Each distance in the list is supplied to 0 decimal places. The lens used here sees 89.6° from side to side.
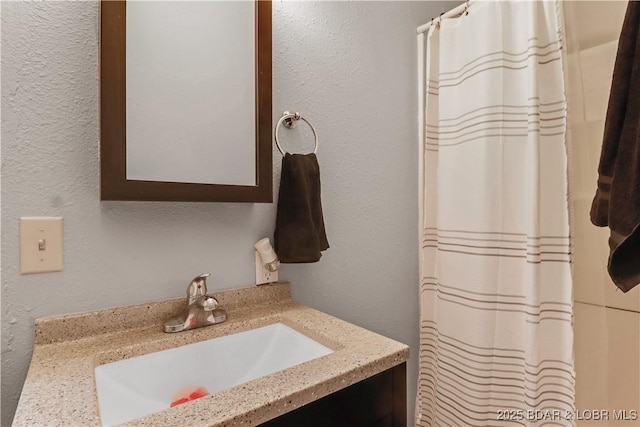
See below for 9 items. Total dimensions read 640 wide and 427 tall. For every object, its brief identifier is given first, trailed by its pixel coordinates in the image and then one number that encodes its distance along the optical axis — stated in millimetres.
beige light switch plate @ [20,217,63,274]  653
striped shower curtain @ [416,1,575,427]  958
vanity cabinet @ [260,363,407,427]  528
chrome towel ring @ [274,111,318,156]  982
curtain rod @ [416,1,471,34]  1173
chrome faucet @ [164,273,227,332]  771
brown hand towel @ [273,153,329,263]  913
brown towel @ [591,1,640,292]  619
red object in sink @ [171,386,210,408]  668
